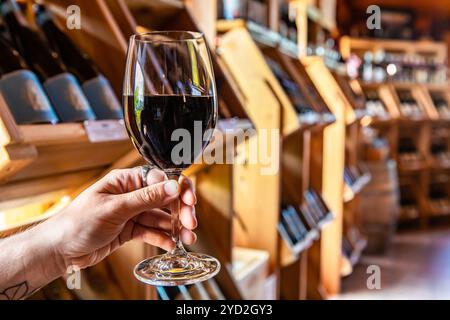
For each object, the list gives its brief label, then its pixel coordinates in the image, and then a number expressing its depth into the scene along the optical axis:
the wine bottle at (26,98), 0.81
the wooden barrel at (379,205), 4.52
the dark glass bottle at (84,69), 1.00
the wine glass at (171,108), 0.56
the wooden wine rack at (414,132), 5.85
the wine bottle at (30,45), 1.13
